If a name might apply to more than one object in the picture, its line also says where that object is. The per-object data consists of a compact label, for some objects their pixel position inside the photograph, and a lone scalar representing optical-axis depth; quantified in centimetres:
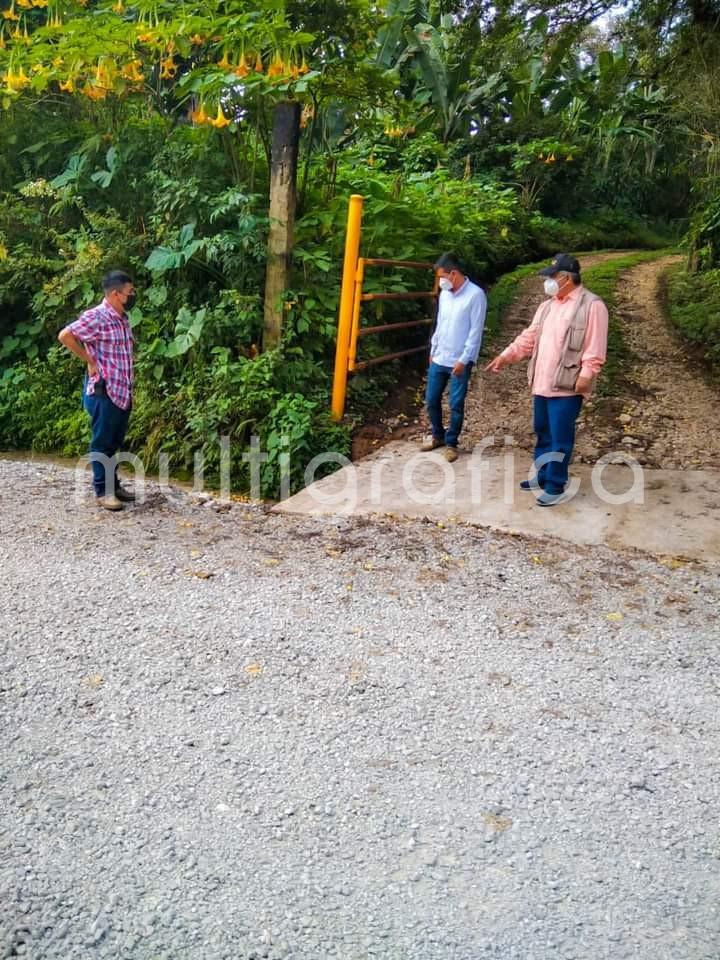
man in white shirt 589
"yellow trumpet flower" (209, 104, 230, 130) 598
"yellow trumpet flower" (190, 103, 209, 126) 609
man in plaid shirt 520
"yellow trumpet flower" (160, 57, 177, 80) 655
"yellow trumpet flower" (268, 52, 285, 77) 579
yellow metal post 639
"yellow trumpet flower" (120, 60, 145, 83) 658
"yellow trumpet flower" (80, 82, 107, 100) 690
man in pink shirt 500
